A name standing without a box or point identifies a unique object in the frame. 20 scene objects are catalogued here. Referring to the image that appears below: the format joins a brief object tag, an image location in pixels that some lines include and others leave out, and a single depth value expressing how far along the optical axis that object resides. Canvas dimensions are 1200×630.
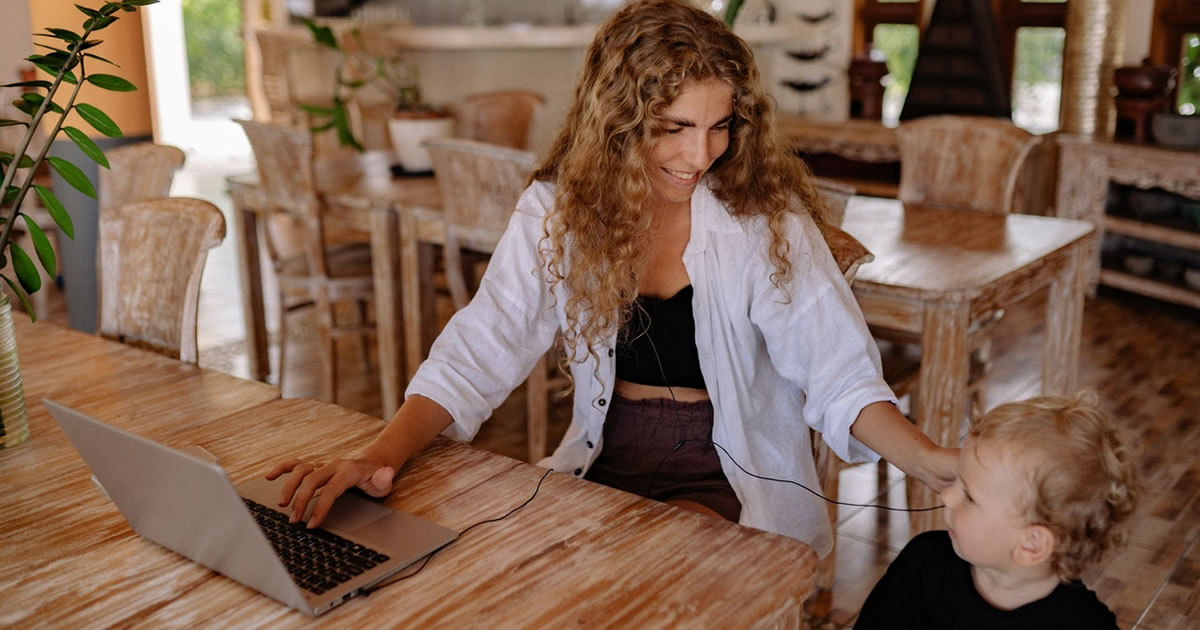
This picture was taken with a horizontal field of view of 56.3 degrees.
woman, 1.61
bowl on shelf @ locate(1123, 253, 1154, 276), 4.73
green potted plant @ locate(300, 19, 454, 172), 3.78
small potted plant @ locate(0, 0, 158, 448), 1.46
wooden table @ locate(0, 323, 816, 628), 1.06
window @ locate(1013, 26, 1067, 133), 5.37
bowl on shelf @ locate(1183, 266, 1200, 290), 4.51
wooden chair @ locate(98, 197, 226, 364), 2.10
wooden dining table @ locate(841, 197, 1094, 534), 2.30
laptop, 1.04
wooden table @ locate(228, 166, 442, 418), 3.35
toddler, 1.11
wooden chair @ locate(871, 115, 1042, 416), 3.07
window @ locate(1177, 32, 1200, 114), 4.75
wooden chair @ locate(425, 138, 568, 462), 2.99
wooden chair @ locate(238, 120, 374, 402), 3.41
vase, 1.48
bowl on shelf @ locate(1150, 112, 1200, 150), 4.42
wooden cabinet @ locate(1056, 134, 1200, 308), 4.44
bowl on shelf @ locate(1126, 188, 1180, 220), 4.64
